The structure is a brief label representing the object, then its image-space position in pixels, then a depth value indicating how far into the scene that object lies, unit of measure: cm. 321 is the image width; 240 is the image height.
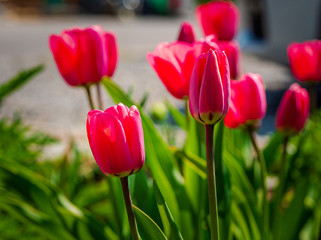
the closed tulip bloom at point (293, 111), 80
